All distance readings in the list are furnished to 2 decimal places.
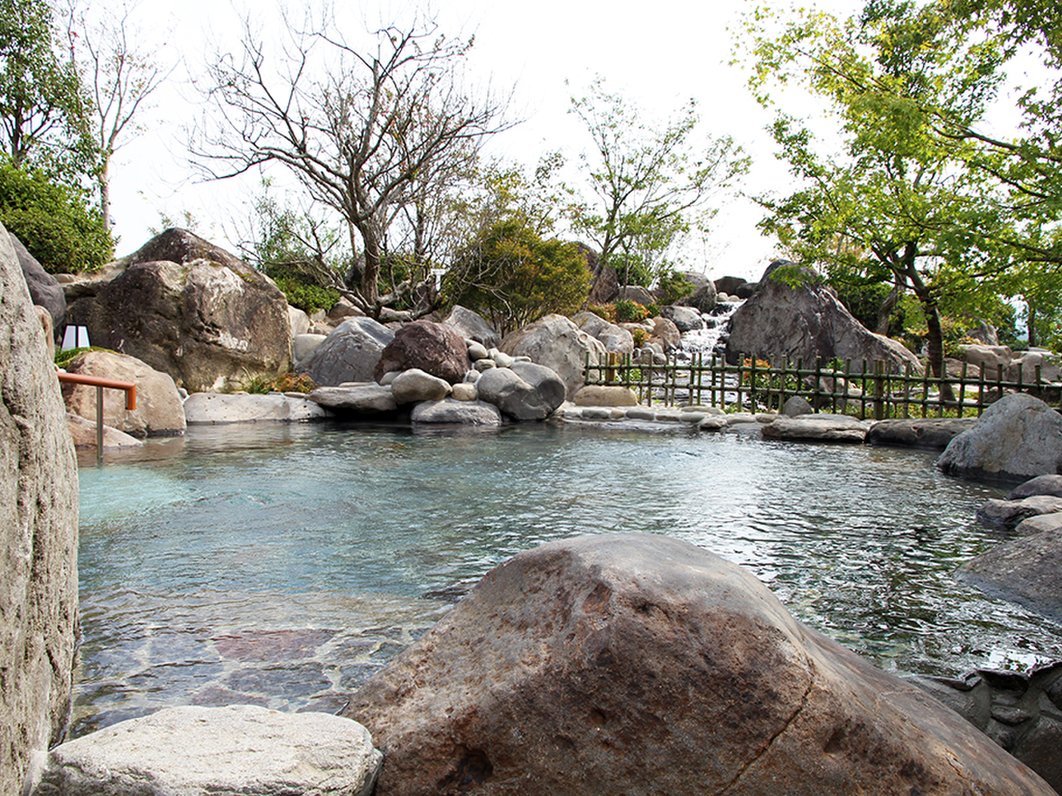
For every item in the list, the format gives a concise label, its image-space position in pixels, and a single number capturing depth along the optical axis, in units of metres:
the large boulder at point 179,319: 15.36
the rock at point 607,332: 24.28
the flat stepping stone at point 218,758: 1.97
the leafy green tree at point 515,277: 22.55
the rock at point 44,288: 13.84
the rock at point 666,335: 26.98
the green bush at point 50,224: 16.78
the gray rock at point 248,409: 14.12
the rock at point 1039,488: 7.64
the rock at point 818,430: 12.84
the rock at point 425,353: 15.52
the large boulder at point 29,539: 2.00
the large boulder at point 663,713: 2.06
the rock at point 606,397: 17.25
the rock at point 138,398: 11.11
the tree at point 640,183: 29.47
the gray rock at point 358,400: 15.27
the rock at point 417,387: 15.07
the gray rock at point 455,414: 14.70
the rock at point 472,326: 21.54
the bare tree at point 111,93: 25.98
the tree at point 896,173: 9.57
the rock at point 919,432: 11.99
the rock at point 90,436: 10.08
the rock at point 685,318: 30.00
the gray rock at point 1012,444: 9.10
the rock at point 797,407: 15.38
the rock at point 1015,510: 6.61
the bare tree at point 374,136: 20.20
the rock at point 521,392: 15.34
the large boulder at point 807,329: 22.55
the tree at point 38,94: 20.16
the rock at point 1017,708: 3.12
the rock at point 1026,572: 4.55
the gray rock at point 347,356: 17.25
